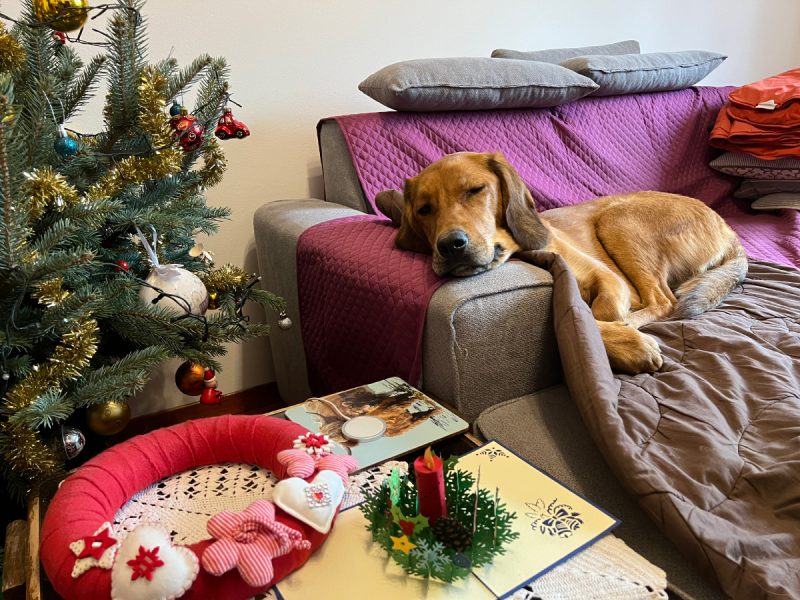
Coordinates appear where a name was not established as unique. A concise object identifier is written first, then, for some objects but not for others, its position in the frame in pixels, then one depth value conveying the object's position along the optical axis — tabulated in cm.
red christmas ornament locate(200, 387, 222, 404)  138
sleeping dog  135
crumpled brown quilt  82
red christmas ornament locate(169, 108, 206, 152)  121
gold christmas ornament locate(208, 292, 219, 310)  148
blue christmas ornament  108
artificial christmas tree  98
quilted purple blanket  198
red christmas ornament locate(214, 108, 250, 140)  141
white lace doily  88
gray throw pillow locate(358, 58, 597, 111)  188
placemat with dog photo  106
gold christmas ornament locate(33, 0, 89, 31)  94
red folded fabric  236
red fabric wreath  73
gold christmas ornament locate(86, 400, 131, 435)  124
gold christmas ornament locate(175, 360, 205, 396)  137
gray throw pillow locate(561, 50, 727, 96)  234
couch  115
